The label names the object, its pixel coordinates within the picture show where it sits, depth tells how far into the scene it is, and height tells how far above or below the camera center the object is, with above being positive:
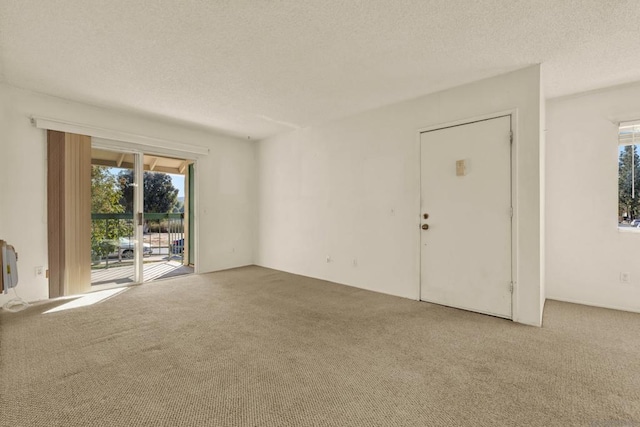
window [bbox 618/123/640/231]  3.38 +0.41
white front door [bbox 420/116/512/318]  3.03 -0.04
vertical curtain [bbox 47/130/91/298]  3.63 +0.02
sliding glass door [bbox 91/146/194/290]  4.13 +0.04
